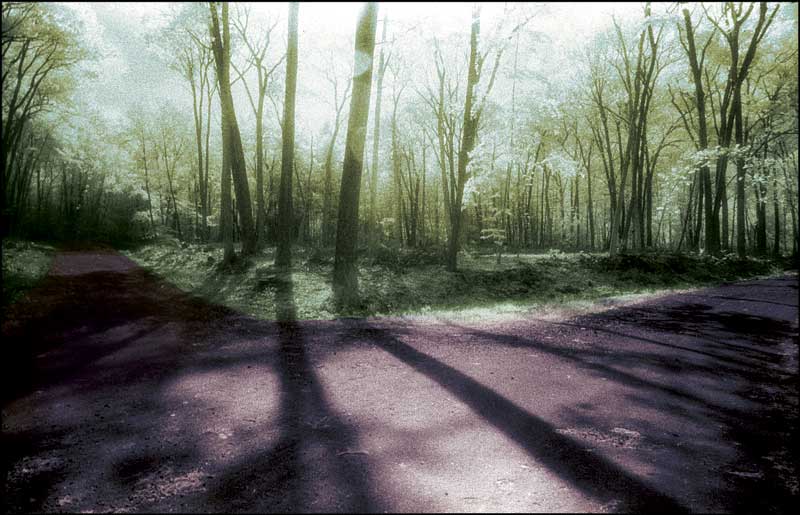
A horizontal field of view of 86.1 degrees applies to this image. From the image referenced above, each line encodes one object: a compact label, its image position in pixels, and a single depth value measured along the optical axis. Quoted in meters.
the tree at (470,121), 16.38
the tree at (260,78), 22.59
